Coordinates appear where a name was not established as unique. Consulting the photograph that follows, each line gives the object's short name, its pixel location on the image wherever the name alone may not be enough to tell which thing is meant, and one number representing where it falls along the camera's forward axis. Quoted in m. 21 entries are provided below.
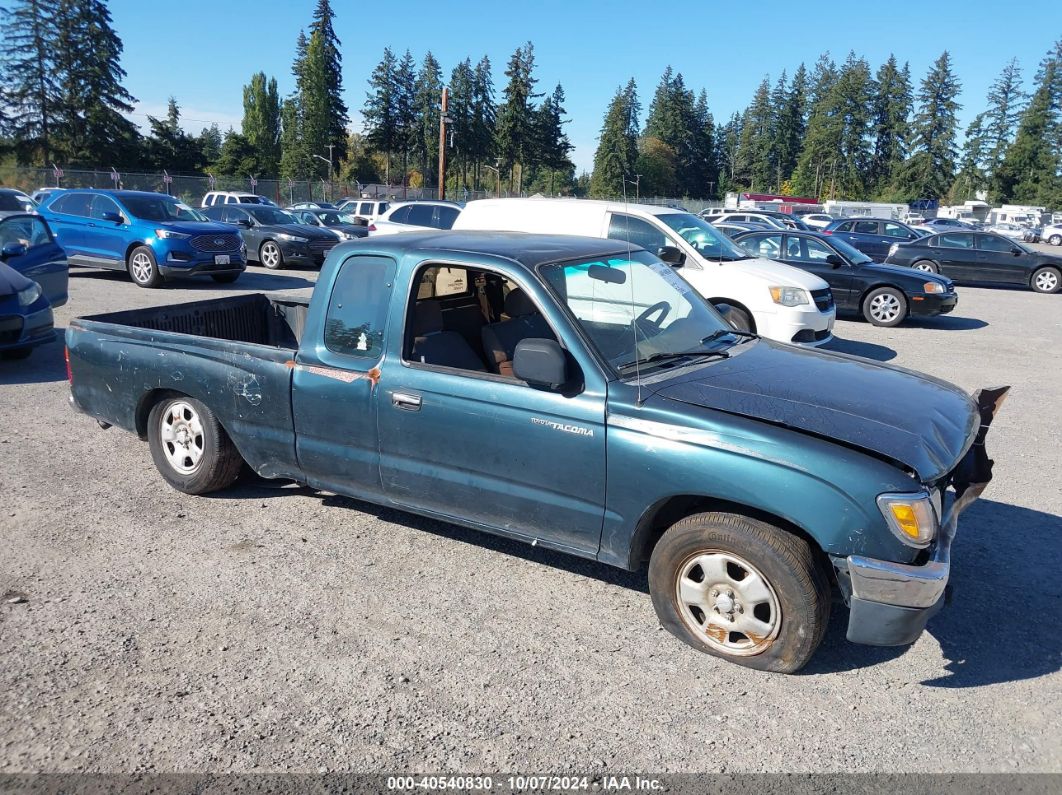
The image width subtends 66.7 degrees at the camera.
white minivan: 10.02
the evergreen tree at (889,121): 102.25
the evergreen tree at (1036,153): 91.25
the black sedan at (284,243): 19.52
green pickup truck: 3.22
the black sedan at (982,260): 20.02
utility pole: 37.47
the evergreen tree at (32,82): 64.88
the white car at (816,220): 36.44
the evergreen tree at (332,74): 82.44
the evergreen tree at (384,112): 93.81
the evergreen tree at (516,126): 82.95
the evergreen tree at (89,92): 65.25
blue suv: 15.07
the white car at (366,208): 27.28
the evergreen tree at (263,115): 103.44
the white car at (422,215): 17.59
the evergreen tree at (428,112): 98.81
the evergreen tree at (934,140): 97.56
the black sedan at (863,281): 13.53
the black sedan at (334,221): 24.42
